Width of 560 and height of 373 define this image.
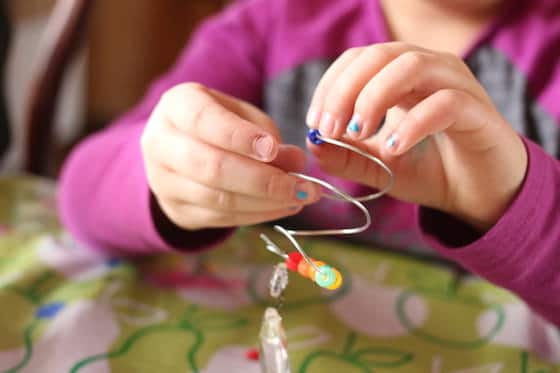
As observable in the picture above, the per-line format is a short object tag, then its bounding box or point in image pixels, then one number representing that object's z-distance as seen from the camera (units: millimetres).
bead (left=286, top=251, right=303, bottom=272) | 360
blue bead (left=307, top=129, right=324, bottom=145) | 375
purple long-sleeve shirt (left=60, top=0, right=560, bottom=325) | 404
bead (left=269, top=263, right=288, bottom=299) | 369
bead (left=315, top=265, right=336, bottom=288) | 339
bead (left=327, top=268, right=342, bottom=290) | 340
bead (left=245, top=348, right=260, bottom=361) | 420
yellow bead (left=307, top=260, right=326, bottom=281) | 347
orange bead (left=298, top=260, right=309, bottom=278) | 352
